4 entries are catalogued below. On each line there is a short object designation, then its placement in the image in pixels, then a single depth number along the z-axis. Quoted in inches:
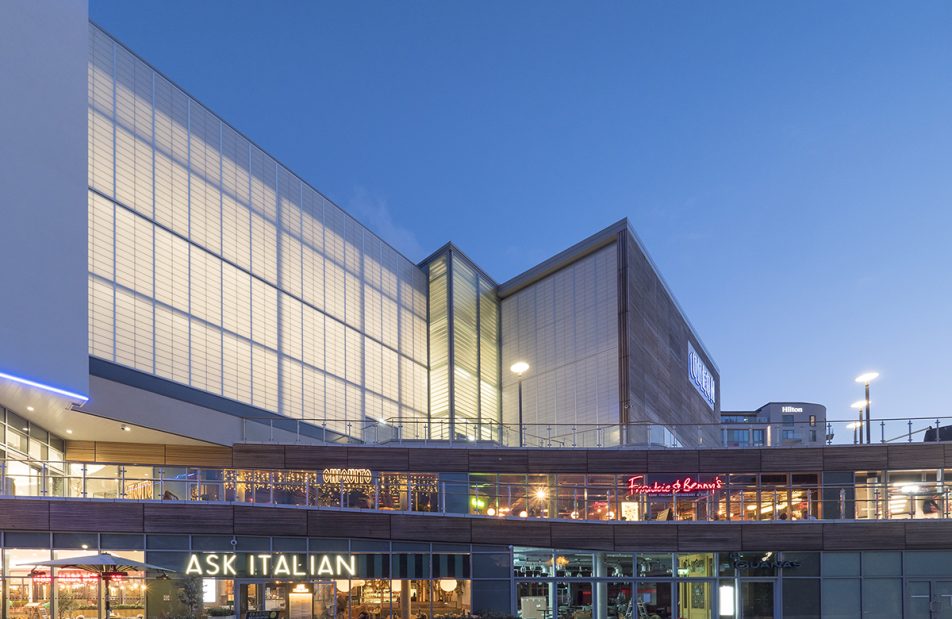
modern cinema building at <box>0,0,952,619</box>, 1127.0
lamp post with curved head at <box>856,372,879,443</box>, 1401.1
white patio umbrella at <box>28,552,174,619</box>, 973.2
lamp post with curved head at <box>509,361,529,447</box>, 1464.1
